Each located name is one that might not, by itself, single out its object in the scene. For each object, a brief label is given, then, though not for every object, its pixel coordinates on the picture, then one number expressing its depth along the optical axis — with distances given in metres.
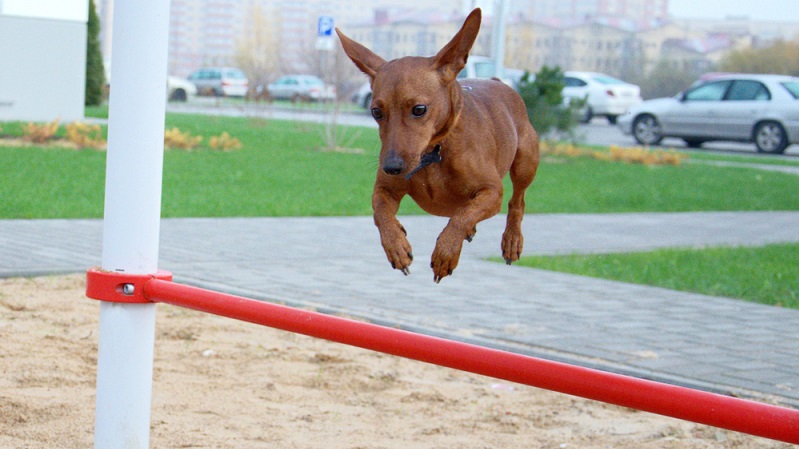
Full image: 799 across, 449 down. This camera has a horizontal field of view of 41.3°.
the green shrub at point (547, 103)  19.33
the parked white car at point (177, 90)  46.28
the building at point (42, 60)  22.33
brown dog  2.02
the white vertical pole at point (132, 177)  3.33
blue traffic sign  18.42
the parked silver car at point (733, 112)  25.02
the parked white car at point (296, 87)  48.78
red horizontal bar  2.34
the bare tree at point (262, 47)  27.81
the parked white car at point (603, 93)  35.56
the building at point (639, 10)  40.09
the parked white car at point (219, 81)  48.65
